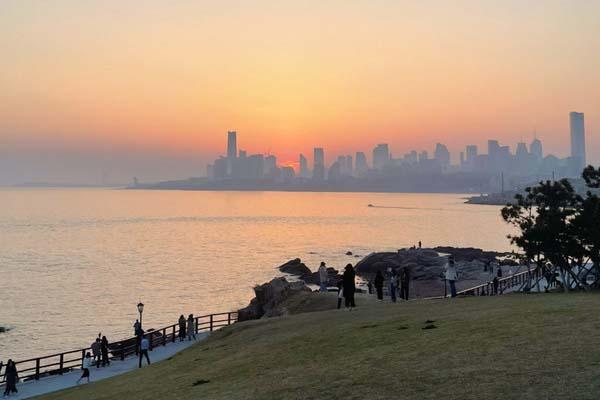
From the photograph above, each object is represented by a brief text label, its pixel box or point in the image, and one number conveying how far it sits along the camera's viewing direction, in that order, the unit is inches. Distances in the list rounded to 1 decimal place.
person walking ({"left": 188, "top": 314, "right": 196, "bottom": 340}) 1398.9
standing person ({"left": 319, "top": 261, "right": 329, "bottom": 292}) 1477.6
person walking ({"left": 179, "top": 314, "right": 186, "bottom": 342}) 1415.0
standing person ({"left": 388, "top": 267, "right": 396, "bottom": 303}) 1277.1
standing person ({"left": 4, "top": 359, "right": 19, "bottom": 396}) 1021.2
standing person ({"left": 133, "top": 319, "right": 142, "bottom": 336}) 1303.6
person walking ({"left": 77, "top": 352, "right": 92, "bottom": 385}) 1072.2
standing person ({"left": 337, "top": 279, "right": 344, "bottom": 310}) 1092.5
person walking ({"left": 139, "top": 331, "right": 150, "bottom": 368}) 1135.6
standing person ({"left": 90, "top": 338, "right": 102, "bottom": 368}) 1286.9
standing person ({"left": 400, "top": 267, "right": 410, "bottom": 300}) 1341.7
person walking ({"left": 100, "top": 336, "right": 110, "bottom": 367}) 1235.2
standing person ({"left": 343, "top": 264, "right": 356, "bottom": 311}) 1037.2
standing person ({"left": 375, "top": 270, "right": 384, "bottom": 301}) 1228.3
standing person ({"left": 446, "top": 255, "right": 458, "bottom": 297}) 1144.2
